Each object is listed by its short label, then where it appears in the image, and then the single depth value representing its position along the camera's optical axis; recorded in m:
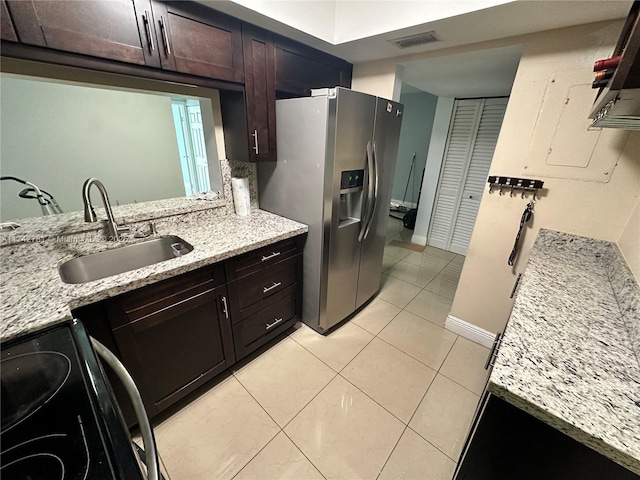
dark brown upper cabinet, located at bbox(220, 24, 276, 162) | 1.57
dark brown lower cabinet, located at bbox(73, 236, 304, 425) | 1.16
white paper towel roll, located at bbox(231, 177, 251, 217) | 1.96
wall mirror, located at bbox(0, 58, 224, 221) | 1.85
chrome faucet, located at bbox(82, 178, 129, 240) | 1.27
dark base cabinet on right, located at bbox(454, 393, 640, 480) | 0.58
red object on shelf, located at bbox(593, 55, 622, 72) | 0.72
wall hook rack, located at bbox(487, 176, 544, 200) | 1.63
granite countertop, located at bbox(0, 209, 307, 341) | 0.87
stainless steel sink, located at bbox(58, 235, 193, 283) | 1.32
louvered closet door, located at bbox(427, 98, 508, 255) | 3.07
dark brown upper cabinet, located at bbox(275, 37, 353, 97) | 1.72
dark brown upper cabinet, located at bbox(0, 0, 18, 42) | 0.90
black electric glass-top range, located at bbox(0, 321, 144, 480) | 0.49
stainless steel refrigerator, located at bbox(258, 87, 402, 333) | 1.60
